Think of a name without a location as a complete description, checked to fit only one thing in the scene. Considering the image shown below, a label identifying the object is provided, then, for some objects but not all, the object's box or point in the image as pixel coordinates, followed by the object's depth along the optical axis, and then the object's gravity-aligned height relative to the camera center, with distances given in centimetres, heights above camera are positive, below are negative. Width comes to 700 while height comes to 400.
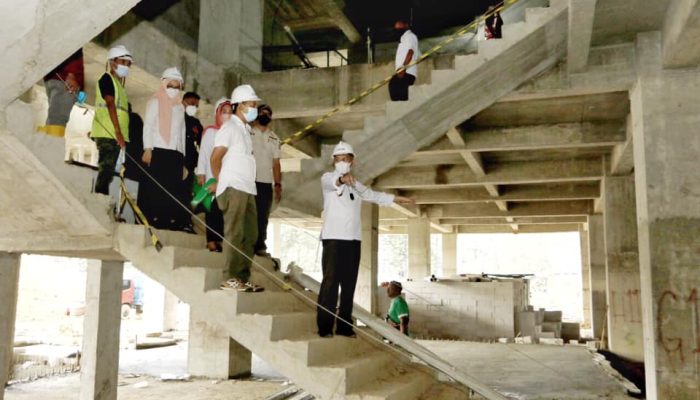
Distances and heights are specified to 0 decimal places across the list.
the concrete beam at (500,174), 1577 +254
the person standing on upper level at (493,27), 1124 +472
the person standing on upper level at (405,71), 1037 +349
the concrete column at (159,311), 2269 -215
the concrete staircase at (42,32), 477 +194
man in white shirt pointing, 607 +14
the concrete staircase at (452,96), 879 +277
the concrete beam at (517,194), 1875 +236
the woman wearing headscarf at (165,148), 657 +127
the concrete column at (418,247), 2402 +60
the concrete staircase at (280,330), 550 -73
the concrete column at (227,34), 1152 +460
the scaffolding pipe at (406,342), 612 -93
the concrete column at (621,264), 1517 +1
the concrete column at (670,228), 801 +53
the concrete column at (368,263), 1781 -8
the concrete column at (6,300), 910 -74
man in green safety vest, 616 +152
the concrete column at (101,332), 974 -133
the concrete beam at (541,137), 1268 +286
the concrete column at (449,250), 2962 +61
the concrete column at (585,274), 2677 -48
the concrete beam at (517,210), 2159 +208
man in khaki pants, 584 +63
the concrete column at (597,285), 1920 -71
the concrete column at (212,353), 1220 -205
